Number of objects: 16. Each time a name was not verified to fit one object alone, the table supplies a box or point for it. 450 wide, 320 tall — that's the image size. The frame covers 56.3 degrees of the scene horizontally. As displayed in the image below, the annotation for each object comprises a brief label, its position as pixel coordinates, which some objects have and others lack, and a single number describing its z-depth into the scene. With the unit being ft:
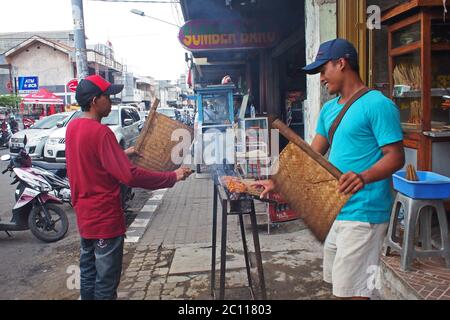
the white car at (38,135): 38.14
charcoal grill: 10.37
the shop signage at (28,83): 70.18
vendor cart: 33.09
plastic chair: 11.78
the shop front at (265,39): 28.17
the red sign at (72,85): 46.05
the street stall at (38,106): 77.36
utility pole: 32.94
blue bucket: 11.57
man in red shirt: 9.28
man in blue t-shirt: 7.48
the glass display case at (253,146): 21.94
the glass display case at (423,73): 13.42
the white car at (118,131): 34.81
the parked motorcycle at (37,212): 19.85
